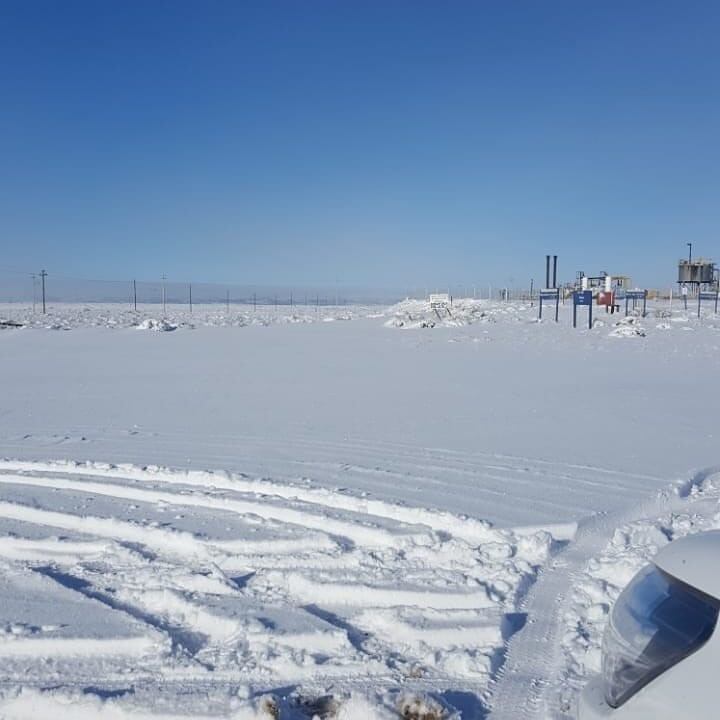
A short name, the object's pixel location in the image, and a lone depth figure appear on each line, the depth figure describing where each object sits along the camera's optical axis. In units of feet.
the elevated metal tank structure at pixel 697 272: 189.98
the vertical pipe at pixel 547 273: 176.39
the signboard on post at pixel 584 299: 90.58
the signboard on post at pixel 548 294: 120.41
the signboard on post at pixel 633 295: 115.85
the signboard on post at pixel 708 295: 174.09
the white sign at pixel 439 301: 138.72
